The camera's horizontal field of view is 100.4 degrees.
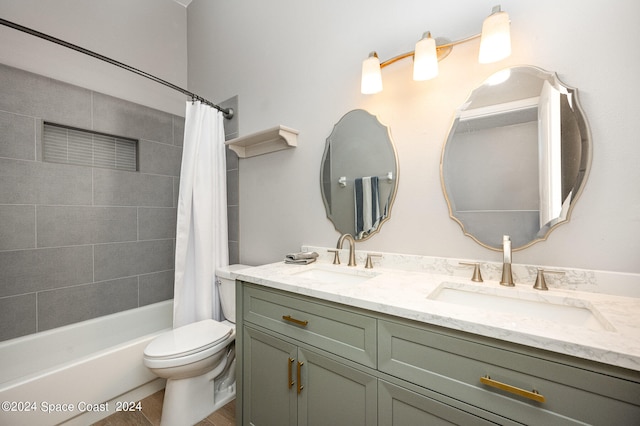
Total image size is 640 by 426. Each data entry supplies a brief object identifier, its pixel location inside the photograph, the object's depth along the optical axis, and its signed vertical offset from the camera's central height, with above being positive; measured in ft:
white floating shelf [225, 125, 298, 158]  5.84 +1.78
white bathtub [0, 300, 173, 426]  4.33 -3.00
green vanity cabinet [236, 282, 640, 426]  2.11 -1.65
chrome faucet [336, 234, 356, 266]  5.01 -0.69
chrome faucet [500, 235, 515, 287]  3.54 -0.73
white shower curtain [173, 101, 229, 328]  6.34 -0.24
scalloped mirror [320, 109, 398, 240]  4.88 +0.74
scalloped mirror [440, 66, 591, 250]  3.44 +0.74
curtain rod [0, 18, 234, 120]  4.51 +3.23
